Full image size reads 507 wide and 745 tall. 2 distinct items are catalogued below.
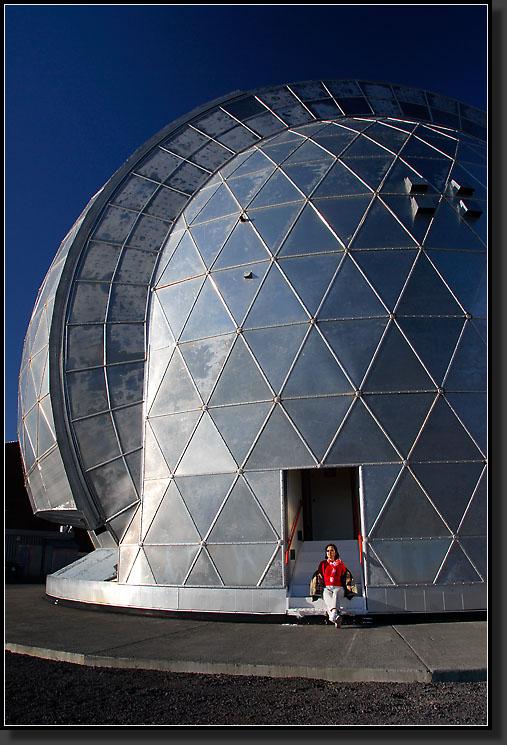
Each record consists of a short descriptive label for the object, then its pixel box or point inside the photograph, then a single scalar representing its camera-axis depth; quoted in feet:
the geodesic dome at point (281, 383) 31.35
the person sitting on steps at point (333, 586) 27.94
